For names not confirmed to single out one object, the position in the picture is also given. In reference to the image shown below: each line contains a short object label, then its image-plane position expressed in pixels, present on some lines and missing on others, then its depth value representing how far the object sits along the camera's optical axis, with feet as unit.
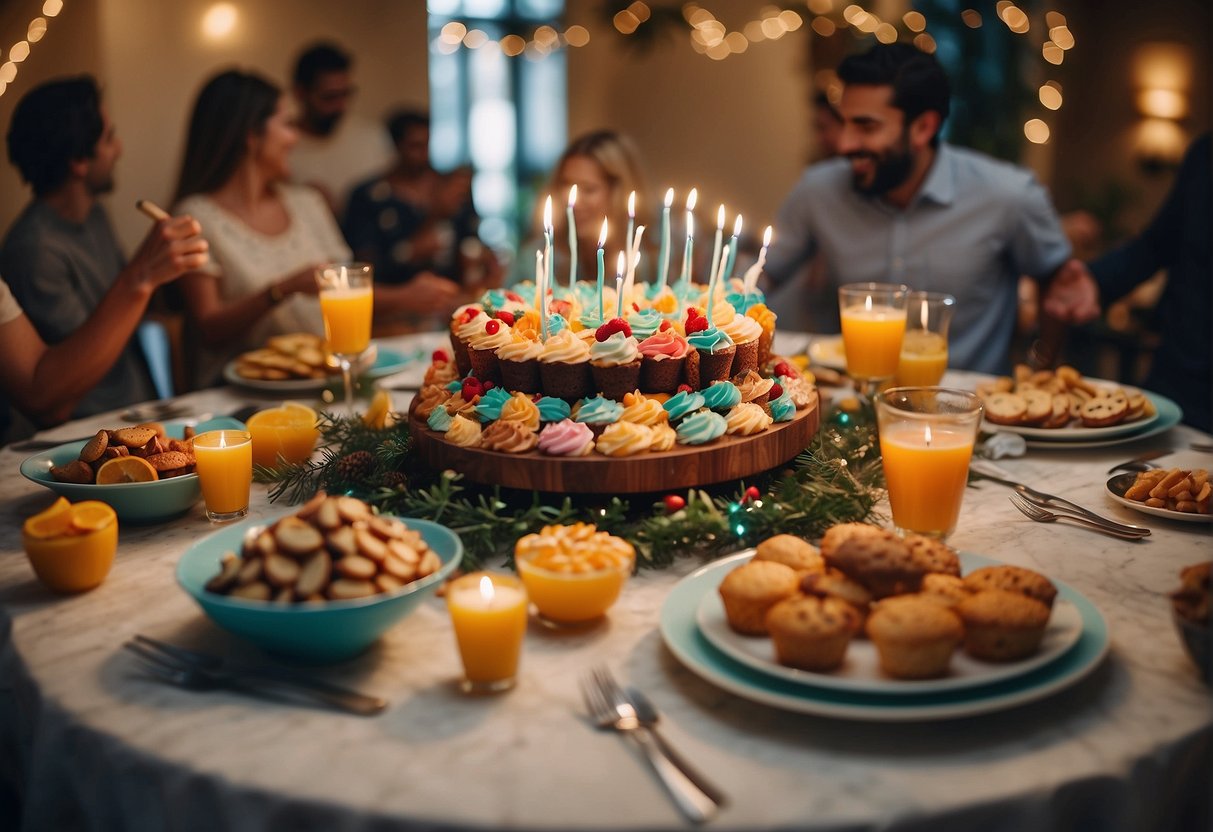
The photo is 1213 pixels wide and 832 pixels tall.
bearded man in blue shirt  11.82
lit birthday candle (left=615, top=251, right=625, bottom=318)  6.53
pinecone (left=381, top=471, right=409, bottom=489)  6.33
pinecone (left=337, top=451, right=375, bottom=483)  6.56
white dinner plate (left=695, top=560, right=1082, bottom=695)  3.97
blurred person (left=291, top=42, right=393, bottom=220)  19.52
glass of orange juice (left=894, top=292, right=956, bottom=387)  8.21
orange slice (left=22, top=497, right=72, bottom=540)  5.10
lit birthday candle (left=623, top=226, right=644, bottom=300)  7.03
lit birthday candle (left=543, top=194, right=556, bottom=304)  6.38
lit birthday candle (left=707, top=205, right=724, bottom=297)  6.90
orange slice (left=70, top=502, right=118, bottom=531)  5.17
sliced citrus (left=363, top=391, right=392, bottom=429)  7.58
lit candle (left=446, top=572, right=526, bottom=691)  4.20
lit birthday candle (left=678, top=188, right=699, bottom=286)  6.61
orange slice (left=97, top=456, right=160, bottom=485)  6.02
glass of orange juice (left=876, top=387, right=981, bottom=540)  5.54
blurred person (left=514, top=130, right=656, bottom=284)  14.43
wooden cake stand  5.76
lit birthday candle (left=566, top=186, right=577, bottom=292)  6.61
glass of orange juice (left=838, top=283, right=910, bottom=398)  7.96
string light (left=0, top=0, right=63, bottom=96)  13.26
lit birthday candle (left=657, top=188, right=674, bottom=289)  6.99
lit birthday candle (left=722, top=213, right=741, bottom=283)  6.89
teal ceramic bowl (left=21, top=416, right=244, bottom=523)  5.93
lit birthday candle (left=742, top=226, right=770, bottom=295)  7.74
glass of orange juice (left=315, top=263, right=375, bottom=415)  8.39
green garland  5.63
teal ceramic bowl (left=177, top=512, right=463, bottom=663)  4.17
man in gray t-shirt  10.36
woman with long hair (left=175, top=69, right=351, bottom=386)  12.64
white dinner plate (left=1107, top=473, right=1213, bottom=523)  6.03
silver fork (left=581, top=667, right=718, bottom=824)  3.48
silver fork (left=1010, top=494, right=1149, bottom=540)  5.96
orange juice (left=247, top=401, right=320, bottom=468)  7.03
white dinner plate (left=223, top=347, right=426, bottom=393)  9.25
